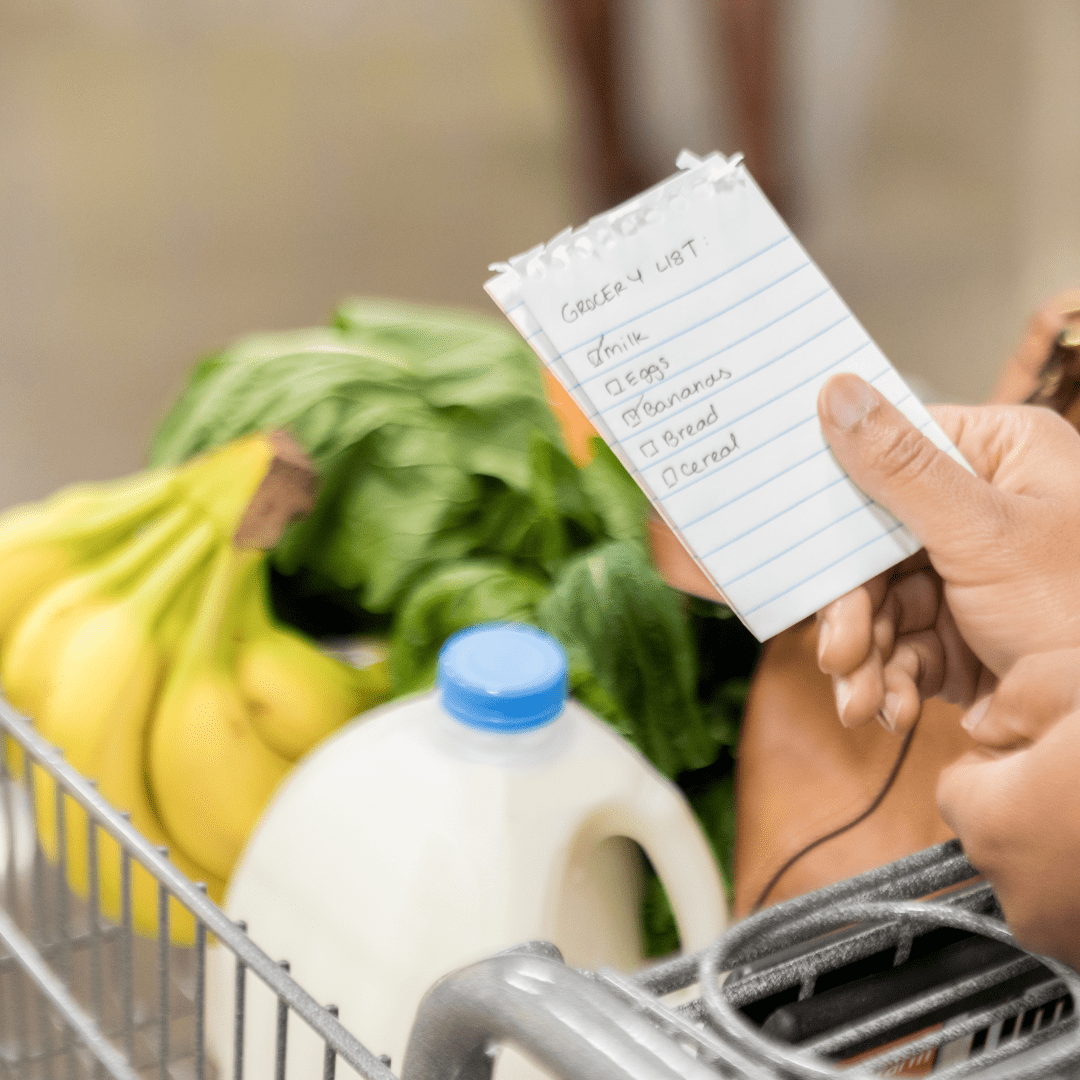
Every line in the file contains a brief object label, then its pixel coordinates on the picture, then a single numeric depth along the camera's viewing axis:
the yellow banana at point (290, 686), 1.08
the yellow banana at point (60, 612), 1.09
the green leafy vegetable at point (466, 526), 1.04
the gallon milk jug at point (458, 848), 0.97
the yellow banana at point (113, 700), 1.07
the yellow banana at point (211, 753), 1.07
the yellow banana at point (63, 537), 1.12
